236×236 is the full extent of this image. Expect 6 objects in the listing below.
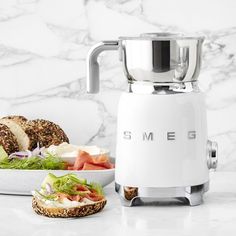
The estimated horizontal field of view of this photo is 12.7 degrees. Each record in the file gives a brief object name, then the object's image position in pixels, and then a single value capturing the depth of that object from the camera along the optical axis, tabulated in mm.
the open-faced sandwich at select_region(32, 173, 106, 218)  1433
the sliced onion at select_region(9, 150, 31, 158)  1638
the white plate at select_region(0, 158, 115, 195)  1548
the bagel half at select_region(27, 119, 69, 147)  1699
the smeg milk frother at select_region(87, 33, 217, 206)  1458
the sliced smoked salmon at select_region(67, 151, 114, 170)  1582
